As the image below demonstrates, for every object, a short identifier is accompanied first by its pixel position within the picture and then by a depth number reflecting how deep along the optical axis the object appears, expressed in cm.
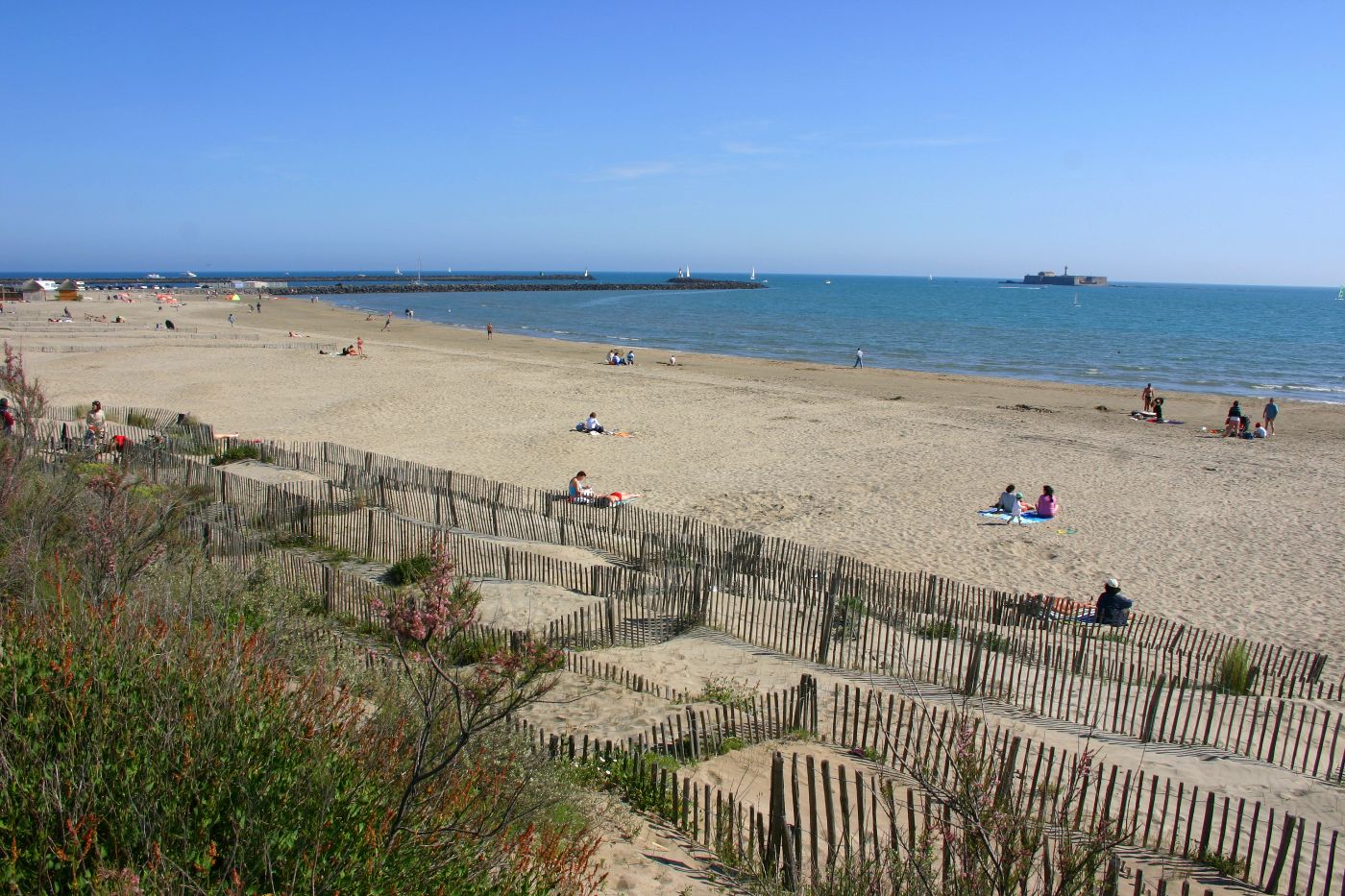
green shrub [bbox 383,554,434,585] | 1121
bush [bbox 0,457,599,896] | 373
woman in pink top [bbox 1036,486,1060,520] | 1777
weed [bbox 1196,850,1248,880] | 583
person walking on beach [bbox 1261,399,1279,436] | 2802
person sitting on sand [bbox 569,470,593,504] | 1702
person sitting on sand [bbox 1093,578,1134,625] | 1186
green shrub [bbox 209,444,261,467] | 1816
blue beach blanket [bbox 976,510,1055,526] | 1775
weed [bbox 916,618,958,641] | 1066
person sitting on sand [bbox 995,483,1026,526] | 1772
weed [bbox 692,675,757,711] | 843
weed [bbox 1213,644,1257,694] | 962
